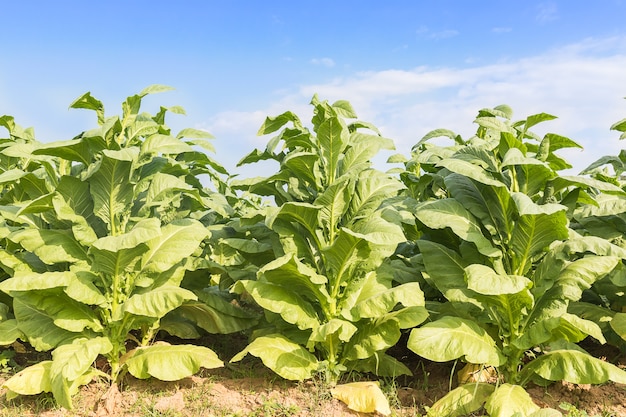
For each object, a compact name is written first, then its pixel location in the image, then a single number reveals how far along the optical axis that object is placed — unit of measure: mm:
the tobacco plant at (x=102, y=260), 4086
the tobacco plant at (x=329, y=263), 3996
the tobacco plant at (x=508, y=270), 3762
